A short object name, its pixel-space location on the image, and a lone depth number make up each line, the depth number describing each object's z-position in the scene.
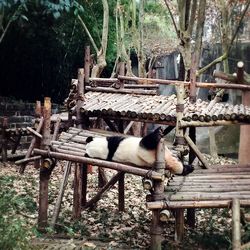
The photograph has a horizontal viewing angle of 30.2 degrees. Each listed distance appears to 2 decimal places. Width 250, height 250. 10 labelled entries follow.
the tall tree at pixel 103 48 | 13.27
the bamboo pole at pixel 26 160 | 10.09
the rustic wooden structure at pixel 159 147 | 5.46
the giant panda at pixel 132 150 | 5.72
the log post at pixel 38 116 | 11.38
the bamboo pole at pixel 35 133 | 10.17
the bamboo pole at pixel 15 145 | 12.73
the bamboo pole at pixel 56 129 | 9.64
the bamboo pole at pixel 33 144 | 11.03
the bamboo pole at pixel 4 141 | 12.27
